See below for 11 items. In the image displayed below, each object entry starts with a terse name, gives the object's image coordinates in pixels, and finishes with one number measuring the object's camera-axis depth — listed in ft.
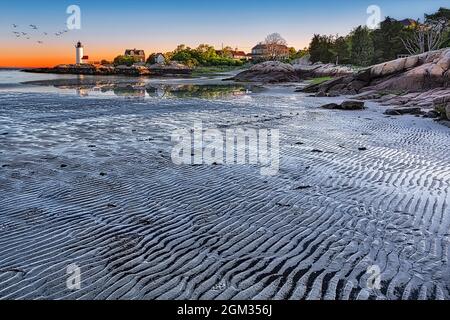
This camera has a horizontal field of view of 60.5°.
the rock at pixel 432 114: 65.98
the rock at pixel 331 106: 82.79
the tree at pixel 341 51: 318.86
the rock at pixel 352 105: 80.84
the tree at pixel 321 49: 338.95
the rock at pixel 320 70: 244.85
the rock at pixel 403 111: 72.23
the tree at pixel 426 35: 209.26
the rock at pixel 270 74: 238.78
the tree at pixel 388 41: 259.39
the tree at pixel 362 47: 281.54
